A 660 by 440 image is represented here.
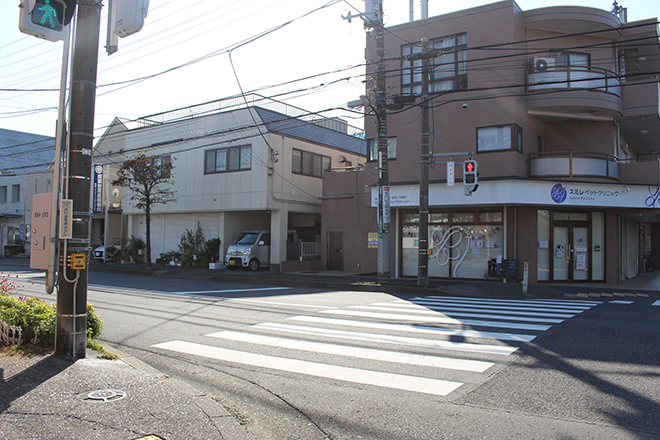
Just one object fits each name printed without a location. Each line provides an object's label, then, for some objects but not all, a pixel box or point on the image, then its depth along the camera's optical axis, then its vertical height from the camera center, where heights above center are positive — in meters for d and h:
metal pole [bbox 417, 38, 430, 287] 15.60 +1.41
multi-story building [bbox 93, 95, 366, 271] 24.19 +4.11
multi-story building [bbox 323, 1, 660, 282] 17.52 +3.91
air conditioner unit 18.06 +7.00
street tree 24.34 +3.62
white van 23.14 -0.44
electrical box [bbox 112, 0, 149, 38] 5.76 +2.79
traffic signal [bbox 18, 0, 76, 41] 5.28 +2.57
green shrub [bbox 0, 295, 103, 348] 6.25 -1.08
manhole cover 4.54 -1.52
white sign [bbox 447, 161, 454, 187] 16.36 +2.39
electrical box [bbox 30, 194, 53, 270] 6.05 +0.13
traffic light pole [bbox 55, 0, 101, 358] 5.87 +0.74
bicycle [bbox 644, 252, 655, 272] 25.72 -1.05
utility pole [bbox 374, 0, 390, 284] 16.02 +2.73
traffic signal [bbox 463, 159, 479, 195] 14.80 +2.19
